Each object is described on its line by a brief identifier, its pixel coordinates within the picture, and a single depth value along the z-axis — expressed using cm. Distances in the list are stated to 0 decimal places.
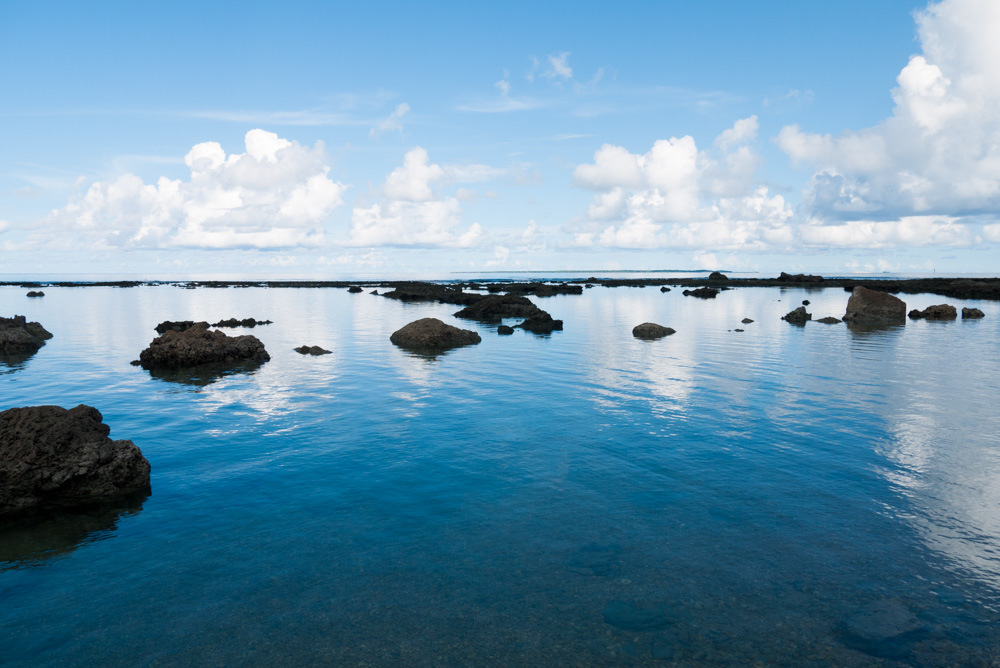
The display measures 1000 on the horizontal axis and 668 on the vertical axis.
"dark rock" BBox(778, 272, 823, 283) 14875
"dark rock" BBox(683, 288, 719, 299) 9719
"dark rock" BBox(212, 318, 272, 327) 5051
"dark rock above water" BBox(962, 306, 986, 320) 5566
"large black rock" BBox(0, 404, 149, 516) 1142
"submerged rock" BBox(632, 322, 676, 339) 4144
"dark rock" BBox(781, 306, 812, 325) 5056
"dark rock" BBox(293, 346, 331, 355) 3397
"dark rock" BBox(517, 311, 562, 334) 4579
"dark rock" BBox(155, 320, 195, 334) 4125
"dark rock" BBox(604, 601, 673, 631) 742
